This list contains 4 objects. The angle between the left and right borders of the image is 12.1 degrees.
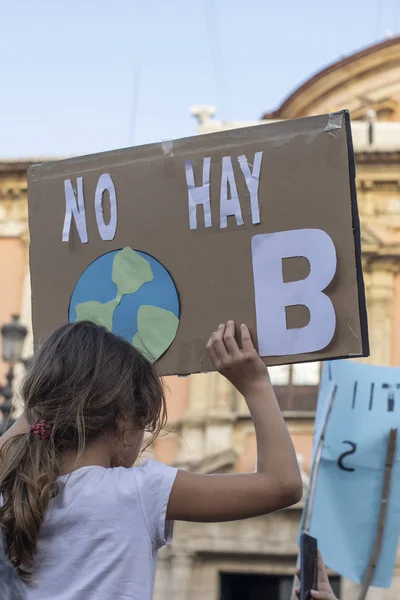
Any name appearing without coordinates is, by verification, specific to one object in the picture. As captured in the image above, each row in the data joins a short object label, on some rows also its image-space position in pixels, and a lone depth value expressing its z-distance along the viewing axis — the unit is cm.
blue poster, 870
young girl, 326
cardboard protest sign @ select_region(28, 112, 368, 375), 402
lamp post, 1796
